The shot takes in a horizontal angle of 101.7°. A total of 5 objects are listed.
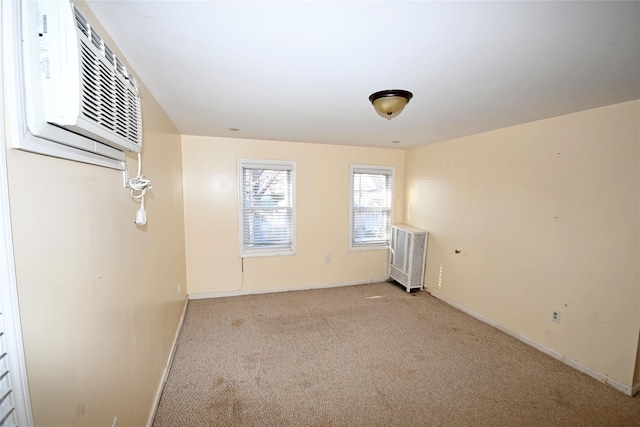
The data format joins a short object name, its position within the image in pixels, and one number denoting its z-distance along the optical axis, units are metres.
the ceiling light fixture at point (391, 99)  1.77
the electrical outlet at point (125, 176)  1.43
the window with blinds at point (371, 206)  4.30
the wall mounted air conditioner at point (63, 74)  0.69
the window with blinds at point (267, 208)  3.79
